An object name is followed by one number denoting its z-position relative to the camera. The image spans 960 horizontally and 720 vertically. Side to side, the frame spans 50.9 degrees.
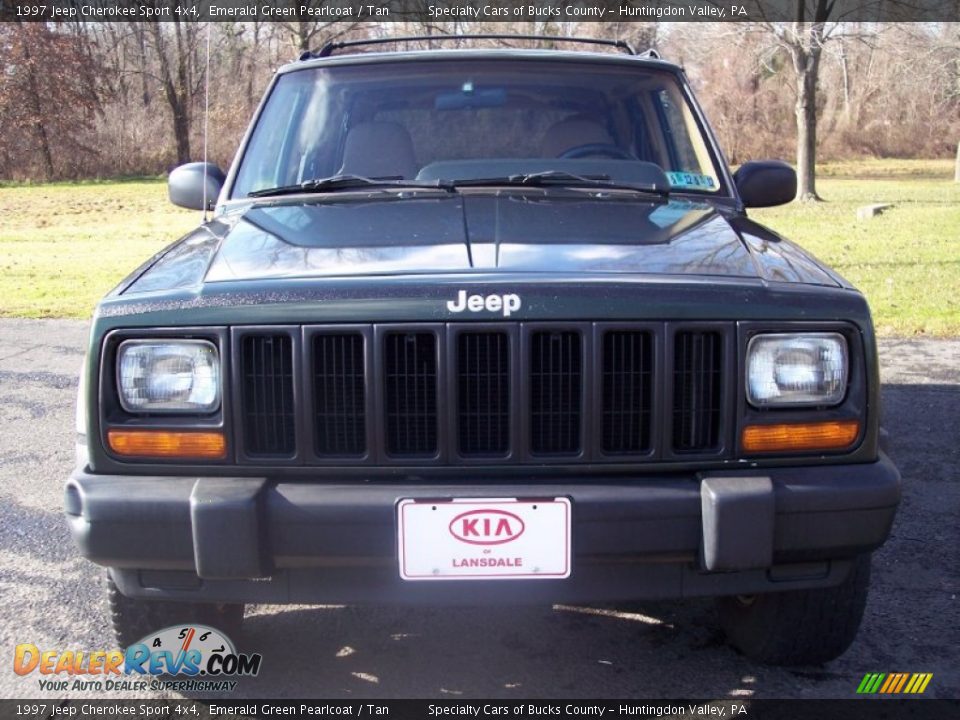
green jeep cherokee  2.34
